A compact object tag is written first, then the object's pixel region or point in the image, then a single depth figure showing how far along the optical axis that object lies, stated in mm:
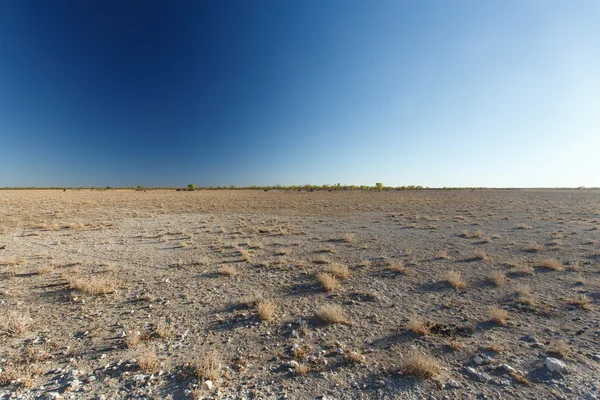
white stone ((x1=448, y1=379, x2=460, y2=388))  3359
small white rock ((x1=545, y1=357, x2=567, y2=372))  3613
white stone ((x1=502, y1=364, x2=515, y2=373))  3634
